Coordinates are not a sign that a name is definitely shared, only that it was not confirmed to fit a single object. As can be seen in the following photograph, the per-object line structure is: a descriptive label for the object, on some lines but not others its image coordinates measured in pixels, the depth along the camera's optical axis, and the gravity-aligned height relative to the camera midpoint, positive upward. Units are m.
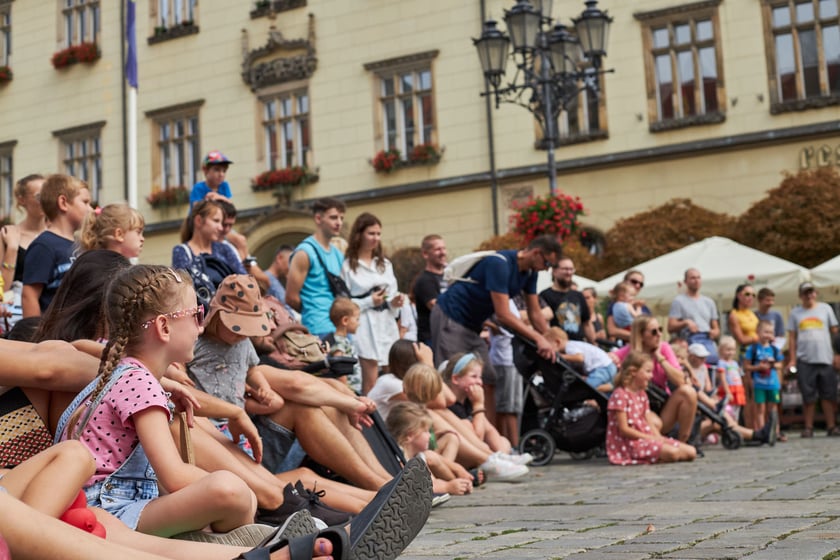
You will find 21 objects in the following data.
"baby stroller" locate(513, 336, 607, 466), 9.98 -0.29
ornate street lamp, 14.31 +4.13
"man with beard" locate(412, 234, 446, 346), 10.91 +1.00
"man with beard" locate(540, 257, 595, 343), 11.42 +0.70
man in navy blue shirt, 9.52 +0.69
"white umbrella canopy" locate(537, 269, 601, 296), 16.12 +1.37
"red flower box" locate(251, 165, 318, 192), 25.41 +4.68
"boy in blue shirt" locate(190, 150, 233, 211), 10.27 +1.97
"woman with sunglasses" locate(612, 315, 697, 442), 10.30 -0.06
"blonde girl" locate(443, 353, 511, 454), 8.76 -0.07
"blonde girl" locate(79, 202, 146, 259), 5.34 +0.78
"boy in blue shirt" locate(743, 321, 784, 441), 13.17 -0.04
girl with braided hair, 3.43 -0.06
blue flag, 13.87 +4.41
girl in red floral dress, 9.55 -0.43
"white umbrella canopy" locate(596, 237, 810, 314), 14.82 +1.26
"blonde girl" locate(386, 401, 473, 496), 7.06 -0.31
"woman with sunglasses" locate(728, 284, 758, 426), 13.75 +0.52
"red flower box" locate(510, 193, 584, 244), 17.12 +2.39
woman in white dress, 9.24 +0.71
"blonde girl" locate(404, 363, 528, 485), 7.54 -0.35
